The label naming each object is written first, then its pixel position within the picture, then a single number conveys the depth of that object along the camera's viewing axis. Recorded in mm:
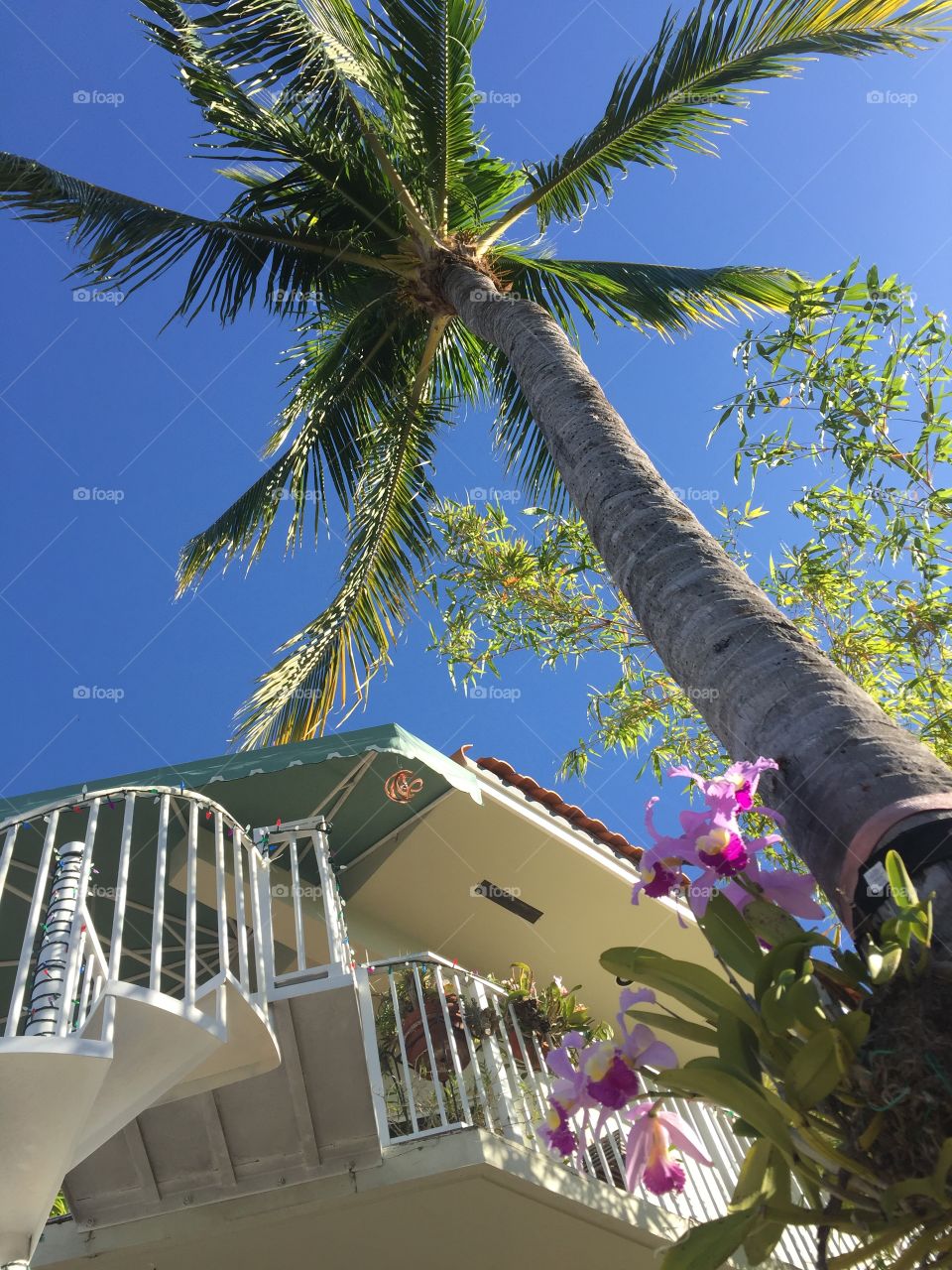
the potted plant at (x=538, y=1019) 6441
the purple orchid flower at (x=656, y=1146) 1643
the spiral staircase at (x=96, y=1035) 3834
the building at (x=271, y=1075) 4152
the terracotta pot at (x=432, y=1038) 6371
